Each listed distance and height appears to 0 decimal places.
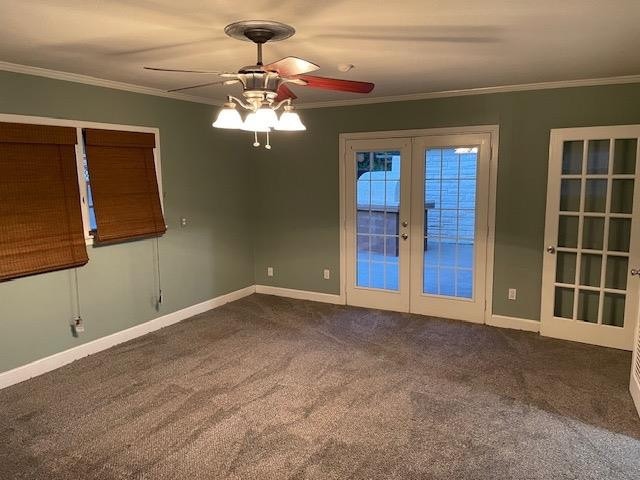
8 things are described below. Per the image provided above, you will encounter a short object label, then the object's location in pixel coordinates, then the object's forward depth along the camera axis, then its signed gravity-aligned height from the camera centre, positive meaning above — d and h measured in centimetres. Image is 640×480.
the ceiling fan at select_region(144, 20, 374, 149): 233 +51
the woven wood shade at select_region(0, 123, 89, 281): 340 -12
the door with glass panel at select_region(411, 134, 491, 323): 463 -42
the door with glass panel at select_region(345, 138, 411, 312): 500 -42
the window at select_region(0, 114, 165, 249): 367 +29
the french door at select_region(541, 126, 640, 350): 398 -49
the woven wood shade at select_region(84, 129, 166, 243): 401 +0
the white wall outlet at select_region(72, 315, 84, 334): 394 -113
